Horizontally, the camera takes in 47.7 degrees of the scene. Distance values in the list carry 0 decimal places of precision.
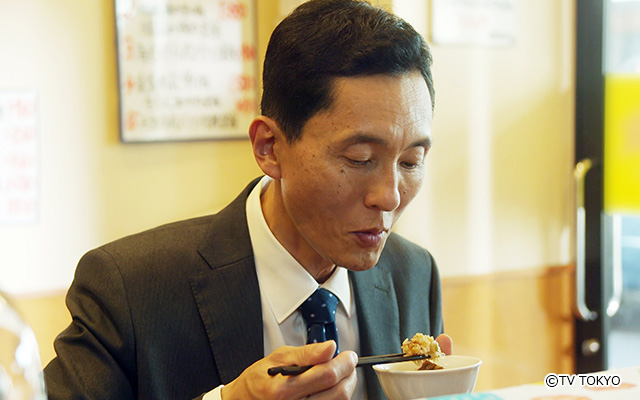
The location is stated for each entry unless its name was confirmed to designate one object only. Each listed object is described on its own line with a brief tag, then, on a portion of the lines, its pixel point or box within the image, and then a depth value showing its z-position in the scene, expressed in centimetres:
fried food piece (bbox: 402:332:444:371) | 121
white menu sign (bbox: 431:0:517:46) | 307
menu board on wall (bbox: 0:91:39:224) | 281
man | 128
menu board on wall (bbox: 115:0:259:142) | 300
